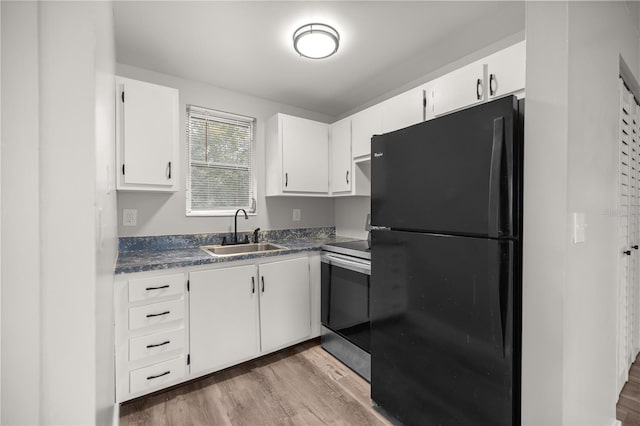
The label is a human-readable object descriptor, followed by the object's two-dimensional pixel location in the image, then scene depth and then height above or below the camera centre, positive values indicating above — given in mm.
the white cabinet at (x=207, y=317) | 1793 -768
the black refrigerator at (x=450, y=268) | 1134 -268
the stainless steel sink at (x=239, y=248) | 2561 -345
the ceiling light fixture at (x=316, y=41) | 1848 +1114
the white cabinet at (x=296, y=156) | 2846 +548
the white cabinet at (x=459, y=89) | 1780 +788
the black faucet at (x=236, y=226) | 2762 -150
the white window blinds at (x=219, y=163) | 2688 +466
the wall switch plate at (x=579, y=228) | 1049 -66
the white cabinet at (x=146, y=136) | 2008 +545
